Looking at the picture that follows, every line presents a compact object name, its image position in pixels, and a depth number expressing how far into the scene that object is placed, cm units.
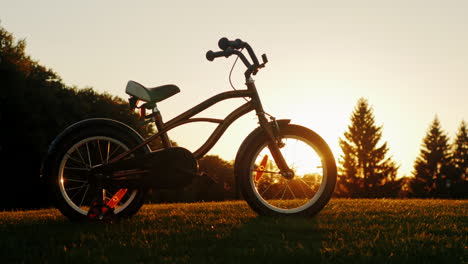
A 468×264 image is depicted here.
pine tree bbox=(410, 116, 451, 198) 5034
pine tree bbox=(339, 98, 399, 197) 4378
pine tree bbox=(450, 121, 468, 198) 4992
